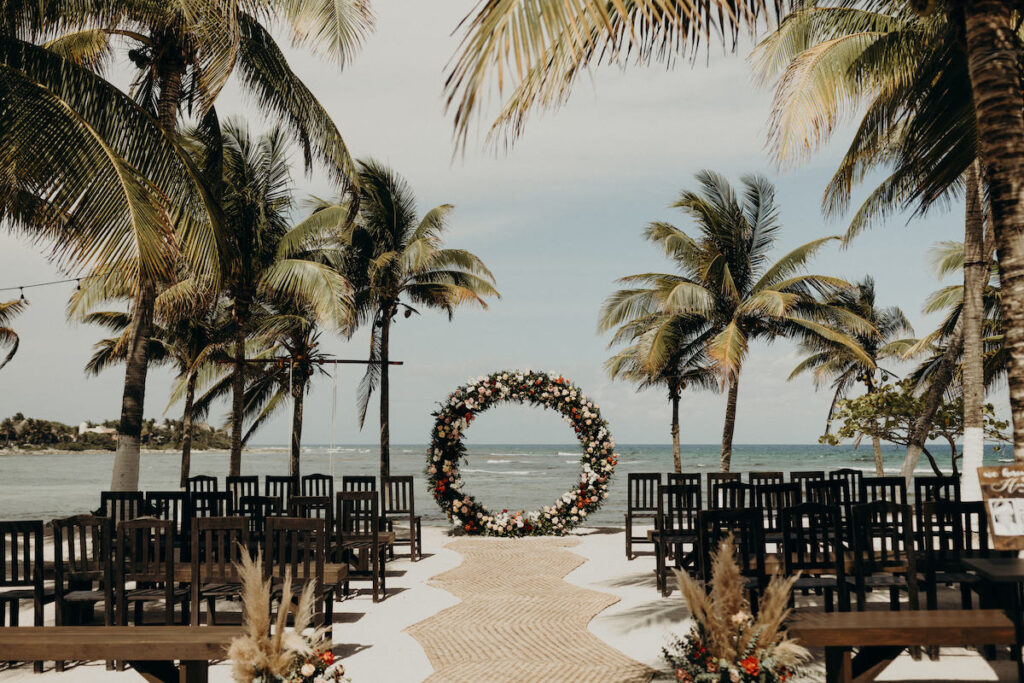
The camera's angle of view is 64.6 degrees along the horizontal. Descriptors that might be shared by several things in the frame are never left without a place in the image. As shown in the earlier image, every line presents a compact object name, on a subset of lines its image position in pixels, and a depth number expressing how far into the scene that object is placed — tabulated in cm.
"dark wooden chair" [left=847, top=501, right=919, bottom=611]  550
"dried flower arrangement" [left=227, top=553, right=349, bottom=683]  347
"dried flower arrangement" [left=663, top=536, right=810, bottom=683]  362
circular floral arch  1381
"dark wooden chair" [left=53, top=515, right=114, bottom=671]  578
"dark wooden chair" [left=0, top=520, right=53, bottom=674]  567
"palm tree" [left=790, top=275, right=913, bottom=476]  2614
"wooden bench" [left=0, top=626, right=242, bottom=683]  394
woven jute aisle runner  563
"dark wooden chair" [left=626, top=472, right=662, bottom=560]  1071
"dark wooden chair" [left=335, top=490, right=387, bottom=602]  825
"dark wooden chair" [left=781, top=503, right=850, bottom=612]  552
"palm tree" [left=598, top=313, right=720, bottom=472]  1797
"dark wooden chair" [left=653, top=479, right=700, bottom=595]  838
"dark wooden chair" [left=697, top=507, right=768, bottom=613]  554
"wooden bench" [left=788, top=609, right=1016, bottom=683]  401
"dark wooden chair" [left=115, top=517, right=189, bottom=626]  575
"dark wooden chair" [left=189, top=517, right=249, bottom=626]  586
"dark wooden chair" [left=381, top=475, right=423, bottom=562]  1091
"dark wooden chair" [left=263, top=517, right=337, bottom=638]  577
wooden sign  476
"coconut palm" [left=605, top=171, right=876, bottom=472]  1695
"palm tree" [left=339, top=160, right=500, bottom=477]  1803
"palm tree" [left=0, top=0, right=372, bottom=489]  729
